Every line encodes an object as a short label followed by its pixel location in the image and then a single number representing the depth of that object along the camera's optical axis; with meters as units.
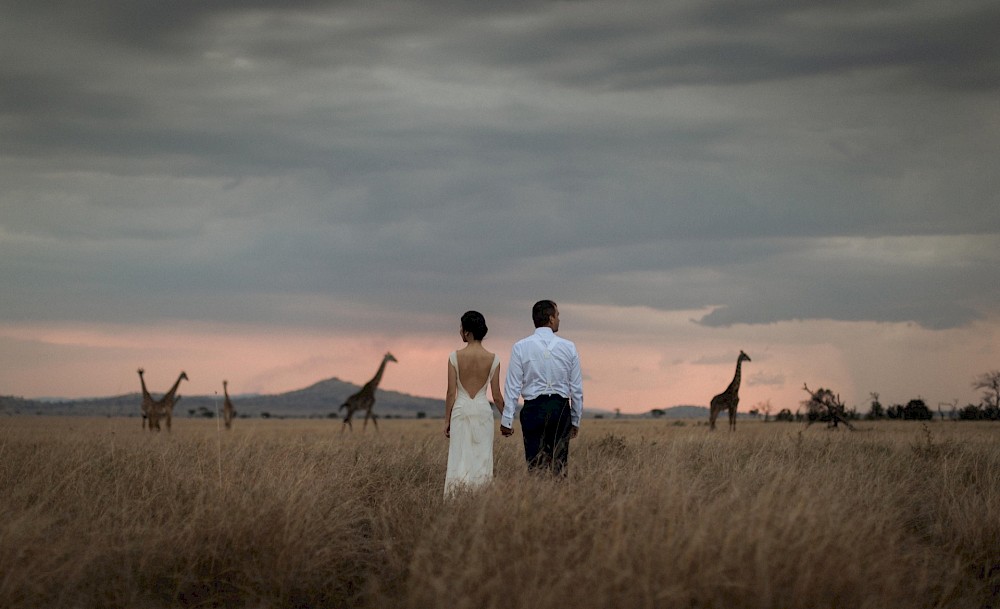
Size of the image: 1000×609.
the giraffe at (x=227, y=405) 38.97
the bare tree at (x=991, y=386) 48.85
